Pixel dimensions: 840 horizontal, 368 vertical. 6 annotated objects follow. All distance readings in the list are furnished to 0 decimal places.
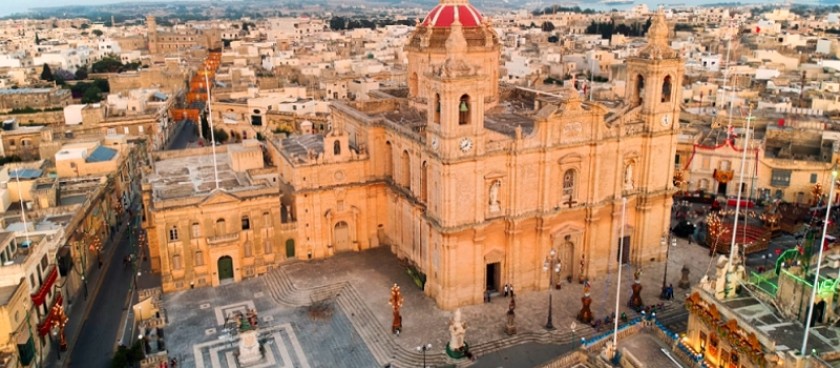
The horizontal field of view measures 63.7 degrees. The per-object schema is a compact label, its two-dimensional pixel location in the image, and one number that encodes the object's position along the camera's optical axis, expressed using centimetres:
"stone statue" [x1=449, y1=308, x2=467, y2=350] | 3784
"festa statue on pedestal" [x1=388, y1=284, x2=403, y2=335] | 3978
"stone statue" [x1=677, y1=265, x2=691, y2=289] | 4688
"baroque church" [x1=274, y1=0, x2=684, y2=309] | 4184
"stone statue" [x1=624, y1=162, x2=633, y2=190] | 4858
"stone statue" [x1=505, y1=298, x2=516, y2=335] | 4075
